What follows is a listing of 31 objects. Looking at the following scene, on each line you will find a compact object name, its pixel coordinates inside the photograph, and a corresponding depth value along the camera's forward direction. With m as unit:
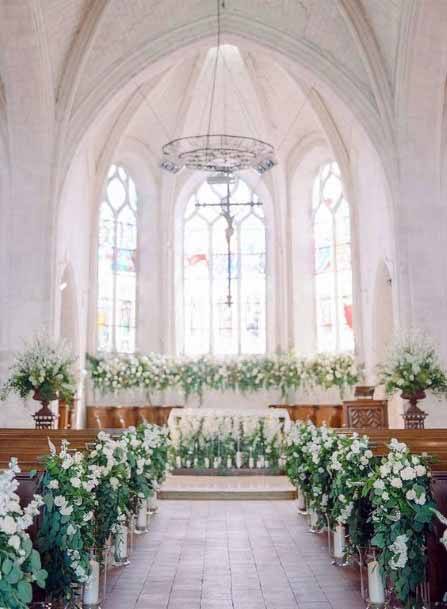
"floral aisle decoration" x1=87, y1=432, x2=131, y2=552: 5.88
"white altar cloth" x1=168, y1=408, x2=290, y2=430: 13.49
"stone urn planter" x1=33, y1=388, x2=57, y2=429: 11.37
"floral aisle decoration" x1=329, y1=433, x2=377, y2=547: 5.93
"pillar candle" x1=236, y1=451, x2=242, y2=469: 13.23
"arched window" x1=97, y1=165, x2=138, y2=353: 19.38
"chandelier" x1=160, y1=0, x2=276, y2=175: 14.57
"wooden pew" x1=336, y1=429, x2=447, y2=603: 5.10
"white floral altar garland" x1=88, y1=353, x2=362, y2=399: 17.56
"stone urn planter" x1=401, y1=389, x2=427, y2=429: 11.36
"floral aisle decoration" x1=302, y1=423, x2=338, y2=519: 7.38
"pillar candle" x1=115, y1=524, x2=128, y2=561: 6.56
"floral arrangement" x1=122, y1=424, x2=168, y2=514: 7.42
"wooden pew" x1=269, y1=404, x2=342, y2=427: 17.88
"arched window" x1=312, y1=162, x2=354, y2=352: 19.31
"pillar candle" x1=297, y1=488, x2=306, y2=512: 10.09
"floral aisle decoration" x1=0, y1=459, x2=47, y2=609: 3.30
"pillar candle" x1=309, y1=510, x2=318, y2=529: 8.65
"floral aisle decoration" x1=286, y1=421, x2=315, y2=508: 8.67
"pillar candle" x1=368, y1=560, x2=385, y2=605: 5.48
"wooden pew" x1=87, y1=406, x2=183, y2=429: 17.72
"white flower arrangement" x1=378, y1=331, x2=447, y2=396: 11.29
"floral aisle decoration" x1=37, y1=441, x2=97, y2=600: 4.89
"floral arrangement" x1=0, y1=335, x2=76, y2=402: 11.38
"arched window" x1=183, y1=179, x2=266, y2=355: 20.33
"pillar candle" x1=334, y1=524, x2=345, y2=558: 7.14
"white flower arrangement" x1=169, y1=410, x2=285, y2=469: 13.34
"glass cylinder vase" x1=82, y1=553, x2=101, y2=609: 5.58
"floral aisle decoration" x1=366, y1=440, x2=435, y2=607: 4.83
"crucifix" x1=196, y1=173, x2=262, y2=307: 16.15
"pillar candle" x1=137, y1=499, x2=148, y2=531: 8.80
